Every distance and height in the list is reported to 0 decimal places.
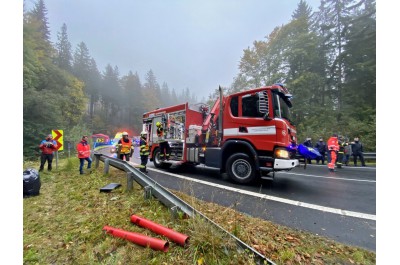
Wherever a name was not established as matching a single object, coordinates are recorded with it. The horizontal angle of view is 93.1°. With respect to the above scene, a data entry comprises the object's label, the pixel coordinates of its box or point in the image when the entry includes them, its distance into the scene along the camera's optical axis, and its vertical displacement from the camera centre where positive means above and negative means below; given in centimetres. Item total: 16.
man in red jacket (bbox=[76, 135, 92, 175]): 719 -72
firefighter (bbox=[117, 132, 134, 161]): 822 -58
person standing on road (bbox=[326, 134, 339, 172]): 852 -68
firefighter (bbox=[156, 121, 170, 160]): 827 -45
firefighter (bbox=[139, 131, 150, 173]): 719 -73
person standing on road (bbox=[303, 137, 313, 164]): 1145 -55
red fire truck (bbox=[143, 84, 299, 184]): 508 -8
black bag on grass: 489 -131
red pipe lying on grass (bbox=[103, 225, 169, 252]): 225 -135
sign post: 855 -20
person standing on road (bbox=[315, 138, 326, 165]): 1183 -88
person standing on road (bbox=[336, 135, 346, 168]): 1085 -109
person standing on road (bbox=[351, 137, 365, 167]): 1041 -95
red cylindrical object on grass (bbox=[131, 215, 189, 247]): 229 -129
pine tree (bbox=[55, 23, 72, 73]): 4334 +1924
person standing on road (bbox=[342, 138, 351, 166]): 1072 -110
